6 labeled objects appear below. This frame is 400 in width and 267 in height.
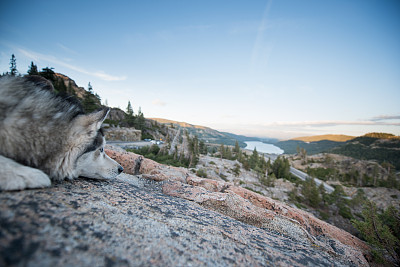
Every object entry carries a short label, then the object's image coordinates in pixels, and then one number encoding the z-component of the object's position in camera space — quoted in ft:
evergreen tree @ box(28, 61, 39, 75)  111.55
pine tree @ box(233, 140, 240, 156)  235.05
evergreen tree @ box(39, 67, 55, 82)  95.27
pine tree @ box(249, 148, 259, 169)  166.75
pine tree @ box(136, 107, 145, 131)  193.08
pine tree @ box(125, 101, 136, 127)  189.52
